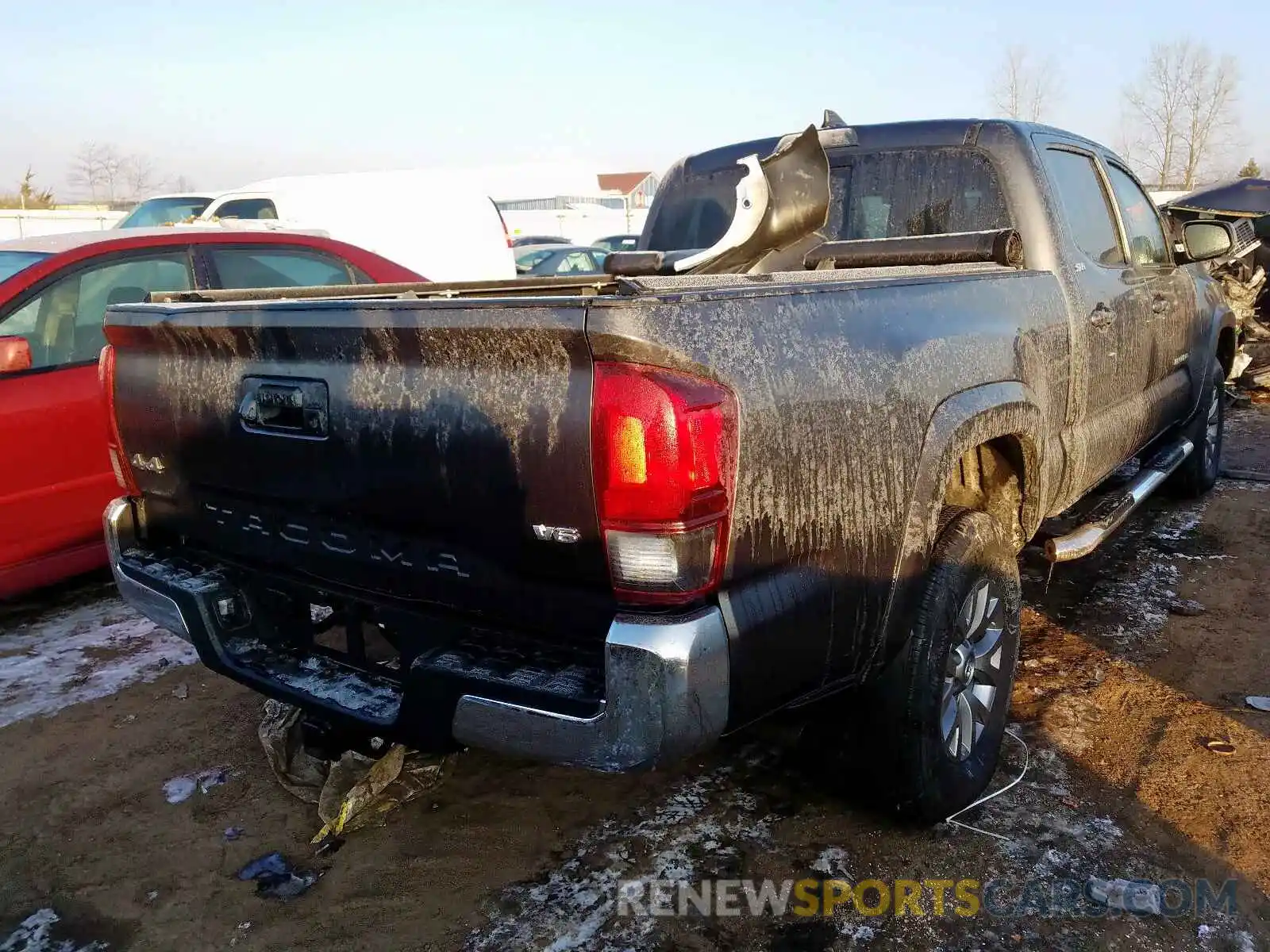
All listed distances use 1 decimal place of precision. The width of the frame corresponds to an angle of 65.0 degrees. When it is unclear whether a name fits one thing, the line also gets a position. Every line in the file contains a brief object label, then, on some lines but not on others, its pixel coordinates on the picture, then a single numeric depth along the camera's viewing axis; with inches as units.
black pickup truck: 74.1
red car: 168.9
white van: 445.7
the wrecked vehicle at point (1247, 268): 381.7
